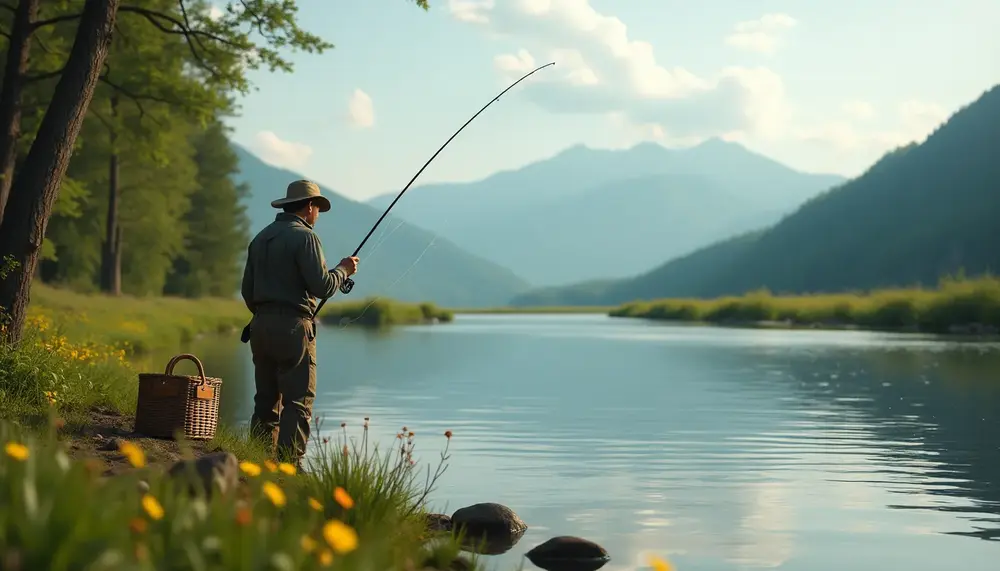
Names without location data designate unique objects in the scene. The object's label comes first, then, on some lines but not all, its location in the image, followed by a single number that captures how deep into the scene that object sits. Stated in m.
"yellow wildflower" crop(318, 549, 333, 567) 3.93
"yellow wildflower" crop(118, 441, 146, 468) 4.40
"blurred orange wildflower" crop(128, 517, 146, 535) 3.86
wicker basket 8.84
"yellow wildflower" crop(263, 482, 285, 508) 4.60
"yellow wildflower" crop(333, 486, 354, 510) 4.69
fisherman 8.41
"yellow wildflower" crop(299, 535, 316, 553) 4.05
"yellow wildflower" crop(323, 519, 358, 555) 3.62
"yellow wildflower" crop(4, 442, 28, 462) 4.27
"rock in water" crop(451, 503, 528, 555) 7.87
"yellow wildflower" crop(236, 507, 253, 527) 3.78
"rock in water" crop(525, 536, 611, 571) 7.21
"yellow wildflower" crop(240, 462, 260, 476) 5.38
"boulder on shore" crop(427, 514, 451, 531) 7.99
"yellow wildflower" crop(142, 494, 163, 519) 4.22
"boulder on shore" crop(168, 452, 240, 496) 5.57
